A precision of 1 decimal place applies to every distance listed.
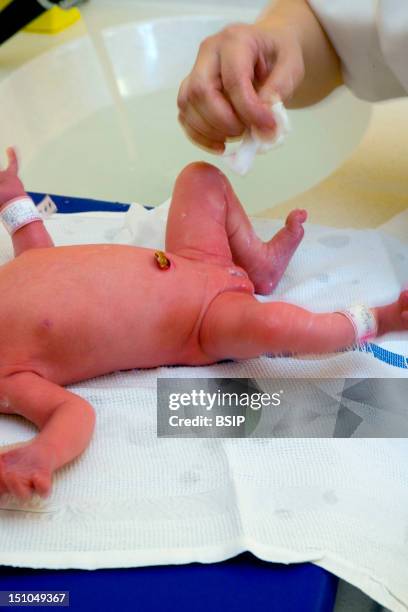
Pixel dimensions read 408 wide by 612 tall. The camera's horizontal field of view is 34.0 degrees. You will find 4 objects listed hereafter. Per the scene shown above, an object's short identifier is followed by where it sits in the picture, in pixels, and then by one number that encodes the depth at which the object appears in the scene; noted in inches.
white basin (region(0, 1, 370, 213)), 63.9
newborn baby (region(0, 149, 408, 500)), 30.2
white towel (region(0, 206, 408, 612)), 24.3
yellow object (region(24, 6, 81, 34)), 71.2
